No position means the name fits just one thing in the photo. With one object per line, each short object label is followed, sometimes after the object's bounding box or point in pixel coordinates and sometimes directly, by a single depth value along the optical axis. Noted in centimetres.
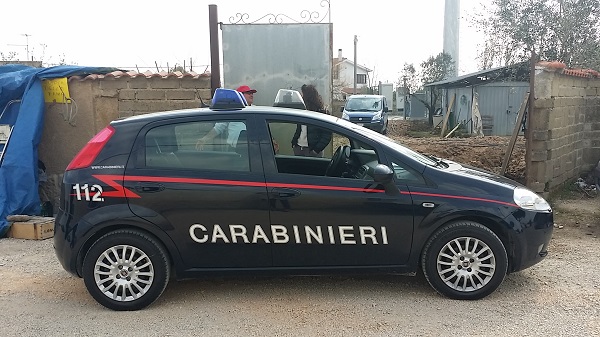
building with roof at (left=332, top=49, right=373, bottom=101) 5735
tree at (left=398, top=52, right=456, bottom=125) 2961
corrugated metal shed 1956
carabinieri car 396
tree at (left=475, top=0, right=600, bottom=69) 1130
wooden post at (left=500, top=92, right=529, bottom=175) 721
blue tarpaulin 642
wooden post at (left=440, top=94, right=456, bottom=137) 2302
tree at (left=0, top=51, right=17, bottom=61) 1632
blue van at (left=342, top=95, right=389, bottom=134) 2031
